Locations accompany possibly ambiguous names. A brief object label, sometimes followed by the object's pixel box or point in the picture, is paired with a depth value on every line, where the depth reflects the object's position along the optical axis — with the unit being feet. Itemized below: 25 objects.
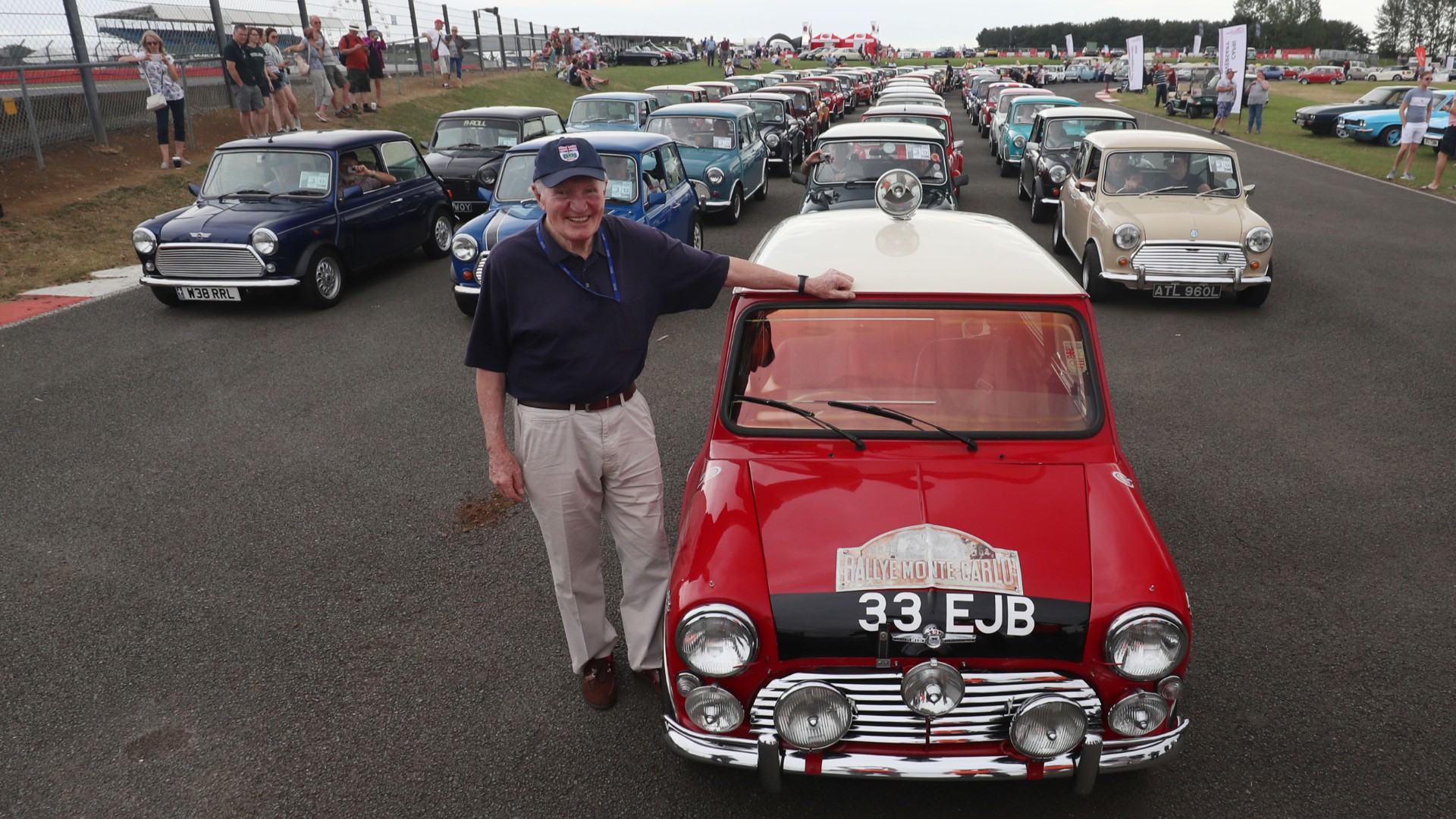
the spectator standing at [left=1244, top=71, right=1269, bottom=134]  88.12
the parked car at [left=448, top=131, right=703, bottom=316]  29.60
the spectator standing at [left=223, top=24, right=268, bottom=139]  50.70
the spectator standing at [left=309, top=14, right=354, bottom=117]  67.26
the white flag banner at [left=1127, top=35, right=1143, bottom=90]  118.62
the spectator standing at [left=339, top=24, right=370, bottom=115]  67.82
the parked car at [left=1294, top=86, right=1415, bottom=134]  91.35
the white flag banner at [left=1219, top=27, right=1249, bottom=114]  83.82
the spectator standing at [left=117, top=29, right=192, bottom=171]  46.62
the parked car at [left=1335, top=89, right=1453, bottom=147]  82.58
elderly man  10.21
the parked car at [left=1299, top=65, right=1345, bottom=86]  197.16
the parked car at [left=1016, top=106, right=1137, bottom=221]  45.50
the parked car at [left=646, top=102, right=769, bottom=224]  45.96
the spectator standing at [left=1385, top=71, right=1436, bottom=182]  52.90
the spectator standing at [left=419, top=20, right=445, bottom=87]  88.69
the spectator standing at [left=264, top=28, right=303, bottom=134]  57.93
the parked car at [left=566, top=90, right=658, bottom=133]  57.41
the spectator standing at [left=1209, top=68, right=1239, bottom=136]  85.87
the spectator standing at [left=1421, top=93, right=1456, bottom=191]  53.47
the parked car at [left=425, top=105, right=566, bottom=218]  44.52
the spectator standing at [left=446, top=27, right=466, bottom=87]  92.27
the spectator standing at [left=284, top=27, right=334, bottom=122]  63.00
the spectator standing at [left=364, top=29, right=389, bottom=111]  72.79
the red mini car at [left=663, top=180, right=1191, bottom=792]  8.72
